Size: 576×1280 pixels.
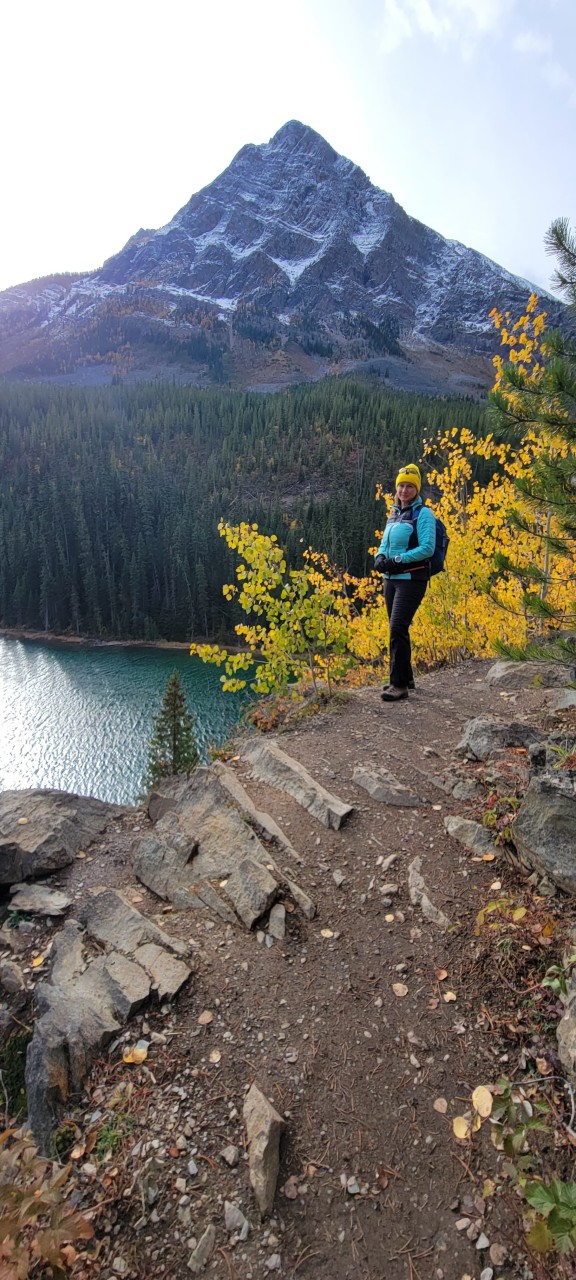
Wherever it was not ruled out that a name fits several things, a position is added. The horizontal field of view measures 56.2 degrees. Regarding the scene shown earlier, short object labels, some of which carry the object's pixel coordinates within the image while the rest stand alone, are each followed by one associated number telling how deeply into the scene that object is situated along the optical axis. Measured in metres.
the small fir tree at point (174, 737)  22.58
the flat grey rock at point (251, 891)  4.05
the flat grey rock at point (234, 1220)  2.40
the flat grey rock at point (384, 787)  5.06
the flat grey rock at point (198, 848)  4.62
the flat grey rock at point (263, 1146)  2.48
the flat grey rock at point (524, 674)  7.26
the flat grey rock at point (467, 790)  4.93
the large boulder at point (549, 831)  3.44
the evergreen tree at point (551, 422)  3.52
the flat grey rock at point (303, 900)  4.00
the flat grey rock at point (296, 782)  4.98
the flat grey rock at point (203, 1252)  2.31
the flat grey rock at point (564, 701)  6.01
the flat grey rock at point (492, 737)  5.35
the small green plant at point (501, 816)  4.14
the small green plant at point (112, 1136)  2.79
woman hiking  6.36
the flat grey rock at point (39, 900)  5.04
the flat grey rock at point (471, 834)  4.22
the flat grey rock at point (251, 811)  4.76
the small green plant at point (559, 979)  2.89
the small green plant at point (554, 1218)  1.96
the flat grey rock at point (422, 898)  3.70
